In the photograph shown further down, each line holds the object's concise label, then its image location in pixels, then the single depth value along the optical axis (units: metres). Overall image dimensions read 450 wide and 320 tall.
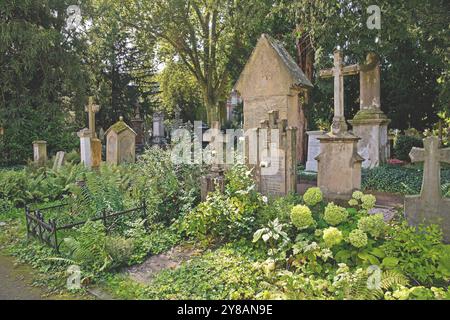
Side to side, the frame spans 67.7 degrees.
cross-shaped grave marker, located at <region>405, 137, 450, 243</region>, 4.70
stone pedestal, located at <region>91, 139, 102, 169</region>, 12.80
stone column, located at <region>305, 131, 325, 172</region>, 12.12
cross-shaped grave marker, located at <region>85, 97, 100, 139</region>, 12.88
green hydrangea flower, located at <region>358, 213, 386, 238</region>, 4.09
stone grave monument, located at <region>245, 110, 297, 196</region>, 6.97
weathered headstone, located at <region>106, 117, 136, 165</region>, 12.98
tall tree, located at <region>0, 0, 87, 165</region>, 16.20
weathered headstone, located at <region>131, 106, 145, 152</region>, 22.45
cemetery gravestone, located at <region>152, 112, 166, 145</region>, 23.12
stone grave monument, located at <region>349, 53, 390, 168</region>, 10.66
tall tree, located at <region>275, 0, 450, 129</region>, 8.38
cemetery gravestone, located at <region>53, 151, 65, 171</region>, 11.75
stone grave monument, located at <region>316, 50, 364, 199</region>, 6.12
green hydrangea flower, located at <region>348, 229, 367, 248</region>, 3.89
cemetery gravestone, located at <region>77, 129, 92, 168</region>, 12.12
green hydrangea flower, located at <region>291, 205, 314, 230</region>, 4.44
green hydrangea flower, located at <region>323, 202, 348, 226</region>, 4.47
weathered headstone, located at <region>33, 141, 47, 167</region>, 12.94
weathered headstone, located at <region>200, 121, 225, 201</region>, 6.12
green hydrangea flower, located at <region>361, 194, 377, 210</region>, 4.75
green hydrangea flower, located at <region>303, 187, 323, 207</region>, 5.07
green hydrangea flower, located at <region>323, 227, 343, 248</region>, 3.93
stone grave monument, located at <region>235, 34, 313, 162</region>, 8.02
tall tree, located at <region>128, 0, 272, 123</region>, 18.96
